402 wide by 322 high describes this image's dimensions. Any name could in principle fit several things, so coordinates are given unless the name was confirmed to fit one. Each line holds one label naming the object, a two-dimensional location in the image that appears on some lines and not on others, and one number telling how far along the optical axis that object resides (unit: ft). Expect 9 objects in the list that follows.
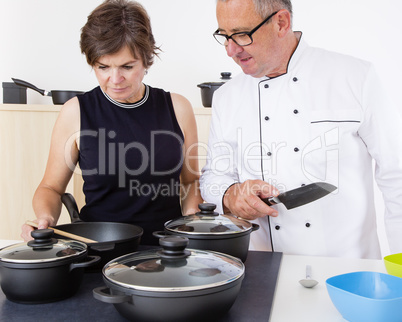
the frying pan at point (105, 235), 3.40
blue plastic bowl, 2.60
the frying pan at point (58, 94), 10.34
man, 4.94
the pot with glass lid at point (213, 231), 3.44
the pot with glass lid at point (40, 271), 2.88
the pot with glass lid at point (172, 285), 2.51
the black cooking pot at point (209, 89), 9.64
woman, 5.29
